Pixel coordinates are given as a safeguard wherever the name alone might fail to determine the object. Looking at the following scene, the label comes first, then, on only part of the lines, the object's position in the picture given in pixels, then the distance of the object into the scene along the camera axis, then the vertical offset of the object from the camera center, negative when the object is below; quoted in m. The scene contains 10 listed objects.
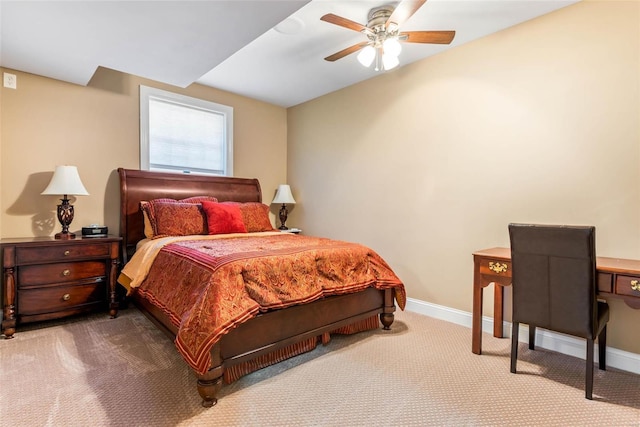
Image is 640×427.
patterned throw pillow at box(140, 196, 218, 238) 3.09 -0.13
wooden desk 1.76 -0.45
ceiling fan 2.16 +1.24
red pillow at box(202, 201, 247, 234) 3.25 -0.14
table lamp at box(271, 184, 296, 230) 4.46 +0.08
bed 1.72 -0.66
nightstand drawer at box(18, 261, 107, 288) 2.57 -0.59
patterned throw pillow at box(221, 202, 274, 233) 3.64 -0.14
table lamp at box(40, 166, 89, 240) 2.79 +0.13
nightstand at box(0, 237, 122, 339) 2.50 -0.63
